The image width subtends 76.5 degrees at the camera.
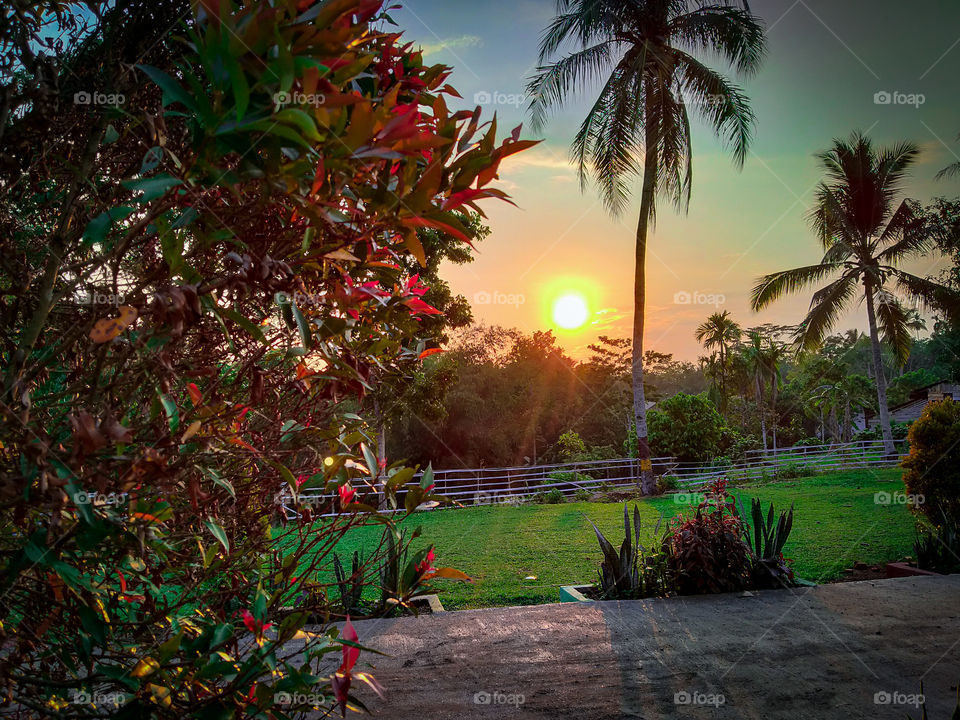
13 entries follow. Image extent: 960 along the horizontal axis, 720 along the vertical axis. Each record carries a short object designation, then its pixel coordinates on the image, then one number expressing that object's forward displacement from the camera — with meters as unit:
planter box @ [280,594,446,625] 4.53
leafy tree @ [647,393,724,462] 19.42
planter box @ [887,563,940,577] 5.66
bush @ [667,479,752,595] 4.64
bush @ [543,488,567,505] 15.16
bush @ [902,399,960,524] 6.89
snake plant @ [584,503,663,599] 4.74
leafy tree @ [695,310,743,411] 36.41
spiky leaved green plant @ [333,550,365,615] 3.98
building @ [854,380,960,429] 30.50
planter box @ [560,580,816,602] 4.81
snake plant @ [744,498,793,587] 4.83
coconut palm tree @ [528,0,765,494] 14.34
